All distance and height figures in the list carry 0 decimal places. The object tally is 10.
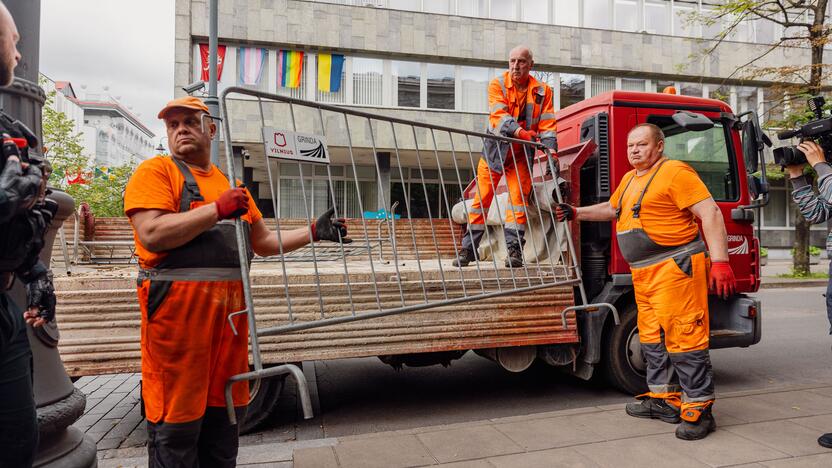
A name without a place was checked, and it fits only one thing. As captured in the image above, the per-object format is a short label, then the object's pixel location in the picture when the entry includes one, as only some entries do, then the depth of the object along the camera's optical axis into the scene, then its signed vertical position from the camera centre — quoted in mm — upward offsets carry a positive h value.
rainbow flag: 19344 +6110
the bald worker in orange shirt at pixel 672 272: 3611 -186
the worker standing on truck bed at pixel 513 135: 4430 +878
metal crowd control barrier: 2816 -178
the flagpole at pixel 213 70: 10266 +3526
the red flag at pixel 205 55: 18719 +6371
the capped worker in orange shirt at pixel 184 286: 2234 -172
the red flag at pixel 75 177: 15258 +2034
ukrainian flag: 19750 +6090
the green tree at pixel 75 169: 17969 +2727
